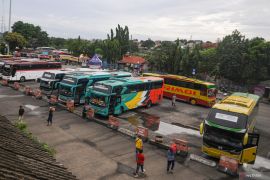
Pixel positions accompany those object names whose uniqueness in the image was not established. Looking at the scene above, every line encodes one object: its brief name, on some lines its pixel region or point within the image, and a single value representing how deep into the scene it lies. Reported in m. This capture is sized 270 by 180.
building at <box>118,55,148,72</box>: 68.55
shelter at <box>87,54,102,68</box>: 53.97
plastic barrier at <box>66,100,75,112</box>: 27.50
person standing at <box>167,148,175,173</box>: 15.85
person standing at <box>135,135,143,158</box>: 16.56
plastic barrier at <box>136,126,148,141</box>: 20.92
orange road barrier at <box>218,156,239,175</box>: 16.45
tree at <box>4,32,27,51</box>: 77.94
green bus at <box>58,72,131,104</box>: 28.94
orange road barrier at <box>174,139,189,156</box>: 18.73
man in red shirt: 15.19
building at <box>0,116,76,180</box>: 5.63
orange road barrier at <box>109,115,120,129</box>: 23.10
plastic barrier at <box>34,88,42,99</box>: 31.83
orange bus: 34.16
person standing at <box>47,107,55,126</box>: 22.48
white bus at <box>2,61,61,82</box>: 39.94
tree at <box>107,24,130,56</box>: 75.19
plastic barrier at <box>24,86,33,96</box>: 33.29
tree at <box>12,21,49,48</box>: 108.62
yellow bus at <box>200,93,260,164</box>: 16.84
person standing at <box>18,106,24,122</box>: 22.52
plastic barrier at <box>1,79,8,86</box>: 38.36
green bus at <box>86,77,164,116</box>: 25.64
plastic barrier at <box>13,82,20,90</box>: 36.03
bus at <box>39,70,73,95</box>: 33.19
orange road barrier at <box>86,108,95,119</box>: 25.36
